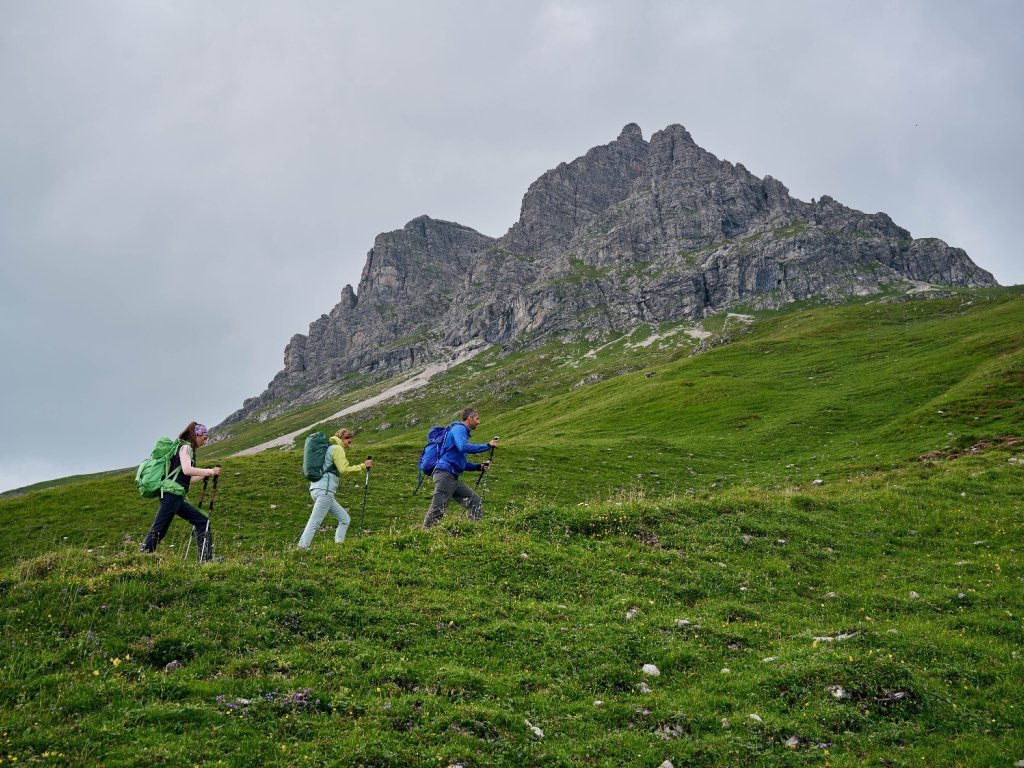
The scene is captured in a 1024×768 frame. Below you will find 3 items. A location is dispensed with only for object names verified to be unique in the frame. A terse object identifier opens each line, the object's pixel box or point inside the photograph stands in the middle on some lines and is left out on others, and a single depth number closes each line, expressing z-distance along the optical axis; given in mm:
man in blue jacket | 18016
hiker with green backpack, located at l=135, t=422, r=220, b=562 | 14594
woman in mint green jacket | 16672
